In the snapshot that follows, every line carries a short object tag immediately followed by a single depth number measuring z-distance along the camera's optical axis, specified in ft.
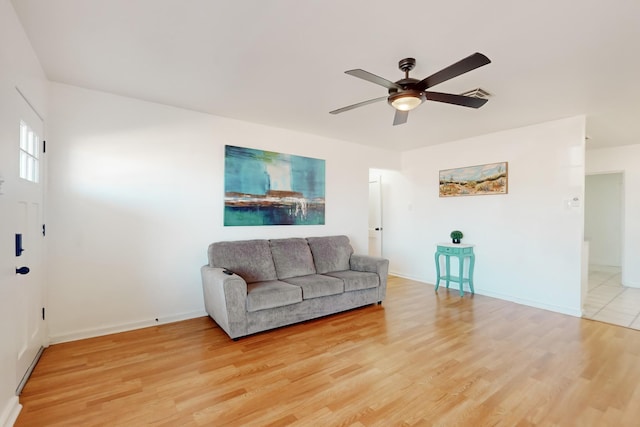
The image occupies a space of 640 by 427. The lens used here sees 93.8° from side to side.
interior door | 20.33
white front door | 6.70
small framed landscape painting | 14.48
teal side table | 14.97
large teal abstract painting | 12.54
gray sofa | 9.64
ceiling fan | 6.47
